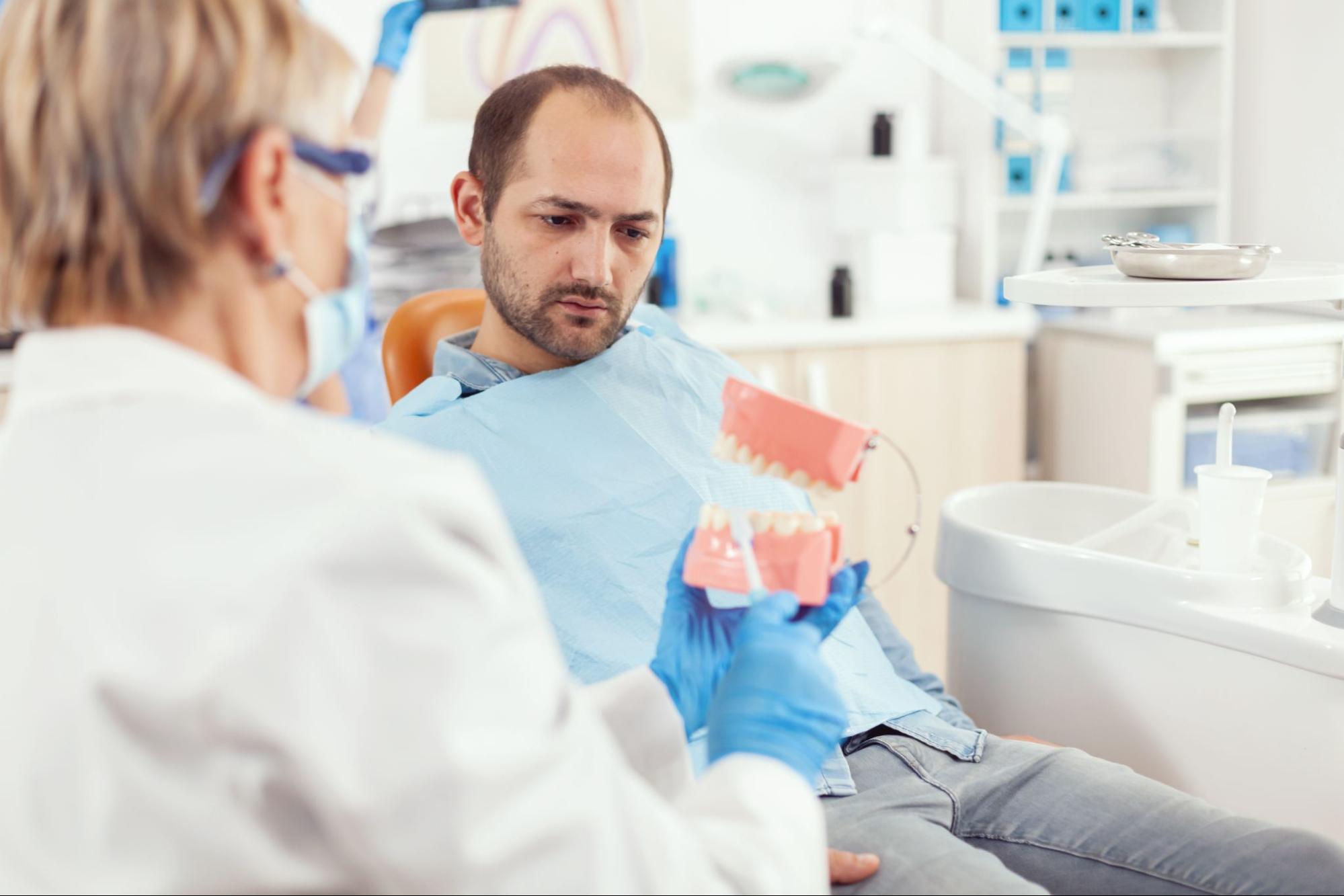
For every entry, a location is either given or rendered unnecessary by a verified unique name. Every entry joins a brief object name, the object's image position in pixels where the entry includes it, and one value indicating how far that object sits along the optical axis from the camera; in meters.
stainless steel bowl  1.31
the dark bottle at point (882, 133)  3.21
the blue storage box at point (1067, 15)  3.23
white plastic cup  1.43
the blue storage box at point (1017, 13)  3.20
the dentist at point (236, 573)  0.68
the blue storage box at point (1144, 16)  3.29
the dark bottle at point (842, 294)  3.10
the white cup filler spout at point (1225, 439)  1.47
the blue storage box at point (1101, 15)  3.23
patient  1.23
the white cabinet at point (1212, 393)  2.74
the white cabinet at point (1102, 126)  3.24
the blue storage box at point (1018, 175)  3.33
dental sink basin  1.34
